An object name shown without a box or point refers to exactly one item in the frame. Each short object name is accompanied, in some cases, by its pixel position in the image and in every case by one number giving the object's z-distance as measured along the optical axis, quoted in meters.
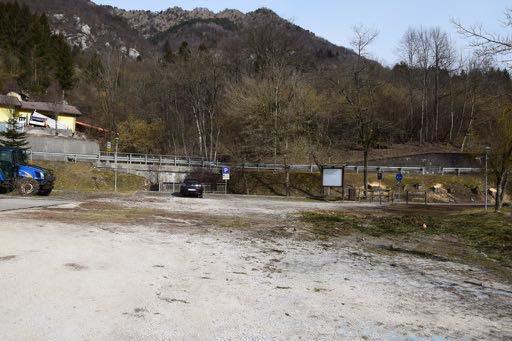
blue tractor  27.95
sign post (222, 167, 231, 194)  43.55
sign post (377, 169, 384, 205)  48.44
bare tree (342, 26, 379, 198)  49.88
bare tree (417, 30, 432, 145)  77.06
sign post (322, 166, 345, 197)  42.91
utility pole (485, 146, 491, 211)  30.24
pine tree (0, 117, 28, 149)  44.06
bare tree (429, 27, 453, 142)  76.15
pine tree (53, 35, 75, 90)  87.44
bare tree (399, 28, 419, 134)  79.34
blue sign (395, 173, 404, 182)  45.20
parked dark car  38.22
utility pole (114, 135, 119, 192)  41.35
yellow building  70.29
